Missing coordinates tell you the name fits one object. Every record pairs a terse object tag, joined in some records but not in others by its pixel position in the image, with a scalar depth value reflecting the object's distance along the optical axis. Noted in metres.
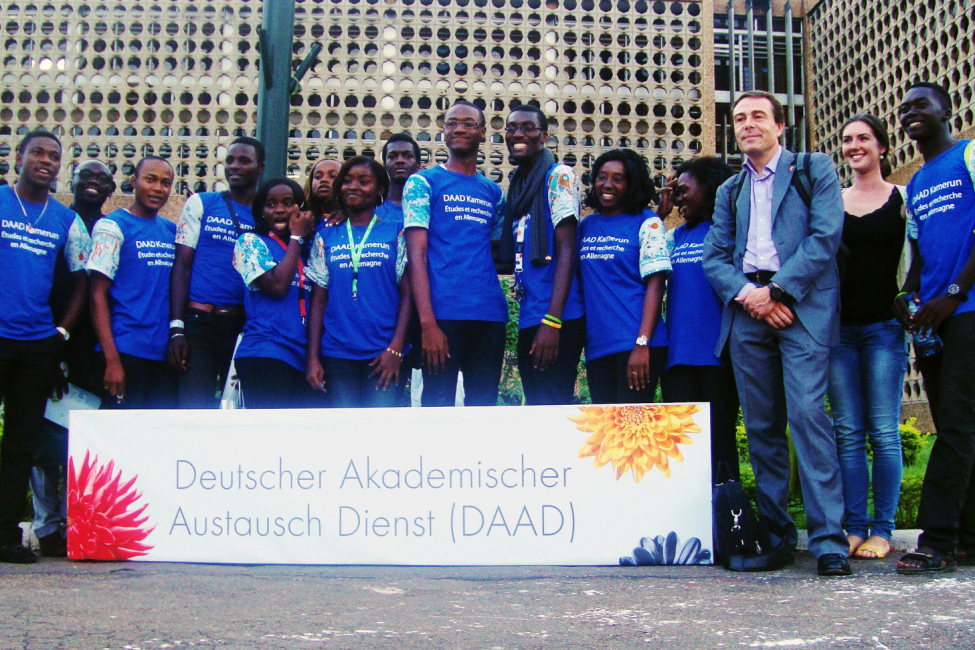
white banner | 3.81
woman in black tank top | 4.05
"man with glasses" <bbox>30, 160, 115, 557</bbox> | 4.43
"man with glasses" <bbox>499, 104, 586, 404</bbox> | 4.25
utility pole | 5.37
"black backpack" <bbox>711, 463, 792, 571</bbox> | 3.68
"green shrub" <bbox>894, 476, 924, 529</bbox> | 5.24
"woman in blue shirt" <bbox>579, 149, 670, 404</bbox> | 4.23
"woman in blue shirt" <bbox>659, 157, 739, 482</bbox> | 4.20
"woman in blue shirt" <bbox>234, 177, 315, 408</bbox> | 4.38
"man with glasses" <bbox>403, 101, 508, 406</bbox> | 4.28
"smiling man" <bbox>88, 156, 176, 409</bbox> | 4.48
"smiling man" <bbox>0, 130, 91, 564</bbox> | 4.12
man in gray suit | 3.68
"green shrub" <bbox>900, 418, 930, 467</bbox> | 7.51
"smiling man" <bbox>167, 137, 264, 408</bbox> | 4.54
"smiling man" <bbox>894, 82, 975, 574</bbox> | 3.65
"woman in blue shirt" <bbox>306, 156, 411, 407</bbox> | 4.41
